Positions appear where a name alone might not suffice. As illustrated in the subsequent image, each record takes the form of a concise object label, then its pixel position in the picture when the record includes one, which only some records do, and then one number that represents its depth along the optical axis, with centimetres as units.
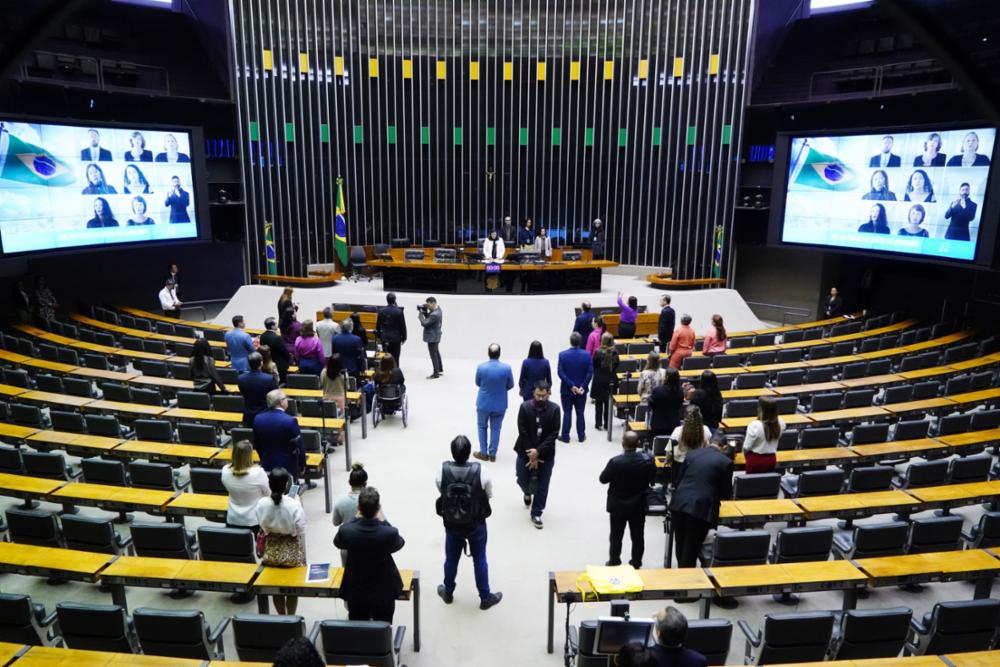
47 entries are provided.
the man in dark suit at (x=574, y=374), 822
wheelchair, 905
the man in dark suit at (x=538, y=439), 619
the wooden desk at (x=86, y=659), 362
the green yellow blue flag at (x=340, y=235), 1752
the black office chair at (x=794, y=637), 400
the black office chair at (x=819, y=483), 622
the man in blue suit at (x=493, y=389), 751
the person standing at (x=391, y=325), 1044
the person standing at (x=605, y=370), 873
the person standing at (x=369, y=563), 397
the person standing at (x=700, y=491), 496
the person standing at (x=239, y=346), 904
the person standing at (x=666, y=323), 1120
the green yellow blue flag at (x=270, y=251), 1694
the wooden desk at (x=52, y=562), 449
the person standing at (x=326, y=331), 1007
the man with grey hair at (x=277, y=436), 580
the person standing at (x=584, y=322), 1018
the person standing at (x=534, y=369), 764
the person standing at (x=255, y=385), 675
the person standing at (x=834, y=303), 1400
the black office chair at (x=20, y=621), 416
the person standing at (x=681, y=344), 938
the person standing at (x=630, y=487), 518
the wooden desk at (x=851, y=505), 555
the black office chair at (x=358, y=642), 381
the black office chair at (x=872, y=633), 401
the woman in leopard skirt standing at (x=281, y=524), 443
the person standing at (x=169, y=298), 1398
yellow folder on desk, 420
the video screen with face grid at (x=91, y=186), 1191
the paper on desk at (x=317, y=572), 438
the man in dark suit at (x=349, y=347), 909
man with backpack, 480
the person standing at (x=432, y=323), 1088
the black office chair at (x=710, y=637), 391
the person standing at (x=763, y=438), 580
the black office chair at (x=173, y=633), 397
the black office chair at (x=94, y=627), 404
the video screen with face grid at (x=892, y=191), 1143
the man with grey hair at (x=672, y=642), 303
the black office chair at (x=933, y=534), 537
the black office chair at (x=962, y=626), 408
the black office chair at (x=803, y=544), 515
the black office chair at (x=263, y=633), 389
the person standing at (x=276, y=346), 877
